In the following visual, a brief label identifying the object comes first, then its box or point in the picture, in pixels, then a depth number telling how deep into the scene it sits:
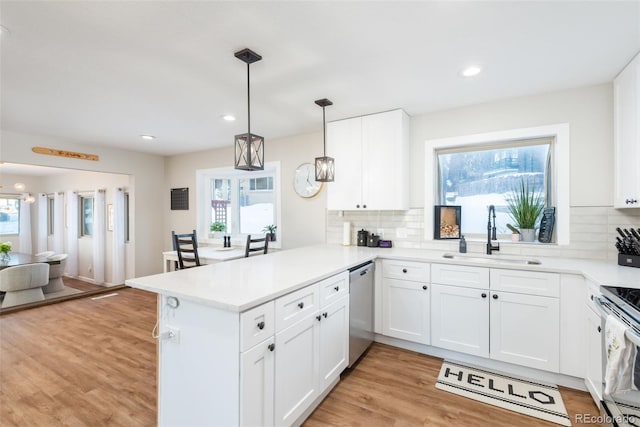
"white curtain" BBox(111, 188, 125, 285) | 5.49
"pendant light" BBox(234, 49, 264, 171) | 2.00
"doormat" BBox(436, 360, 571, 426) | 1.93
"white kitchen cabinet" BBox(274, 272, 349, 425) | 1.59
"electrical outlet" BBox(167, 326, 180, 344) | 1.53
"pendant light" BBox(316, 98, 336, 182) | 2.73
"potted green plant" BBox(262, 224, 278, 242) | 4.37
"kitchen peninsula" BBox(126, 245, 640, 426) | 1.37
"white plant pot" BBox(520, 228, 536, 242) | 2.76
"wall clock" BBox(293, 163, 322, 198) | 3.91
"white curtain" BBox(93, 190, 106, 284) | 5.98
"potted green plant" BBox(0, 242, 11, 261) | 5.18
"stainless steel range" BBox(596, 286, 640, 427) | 1.28
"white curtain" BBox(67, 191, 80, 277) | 6.56
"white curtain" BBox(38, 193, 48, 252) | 7.28
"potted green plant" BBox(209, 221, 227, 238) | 4.79
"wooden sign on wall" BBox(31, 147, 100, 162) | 3.95
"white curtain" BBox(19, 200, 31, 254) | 7.13
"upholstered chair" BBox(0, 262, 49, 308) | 4.18
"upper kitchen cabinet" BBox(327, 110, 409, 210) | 3.04
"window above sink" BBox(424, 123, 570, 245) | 2.59
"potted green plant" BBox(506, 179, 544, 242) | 2.77
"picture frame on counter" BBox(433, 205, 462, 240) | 3.12
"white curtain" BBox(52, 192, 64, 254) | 6.91
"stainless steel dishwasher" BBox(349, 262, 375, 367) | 2.39
